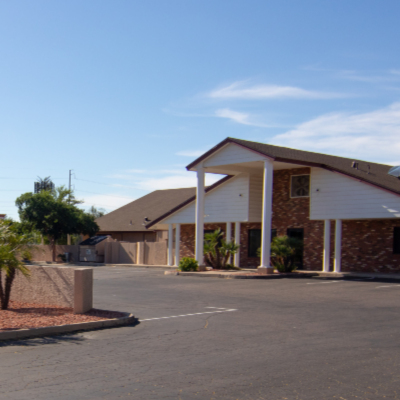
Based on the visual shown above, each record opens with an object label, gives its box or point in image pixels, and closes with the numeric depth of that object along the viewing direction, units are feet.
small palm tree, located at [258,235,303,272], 87.76
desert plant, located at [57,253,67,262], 144.25
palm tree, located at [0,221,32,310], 39.55
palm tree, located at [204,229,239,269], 96.07
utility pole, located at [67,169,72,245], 166.86
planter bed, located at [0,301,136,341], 32.60
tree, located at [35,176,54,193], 232.12
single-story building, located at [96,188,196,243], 153.69
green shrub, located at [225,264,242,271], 97.98
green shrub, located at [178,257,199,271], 92.99
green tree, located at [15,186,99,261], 142.61
